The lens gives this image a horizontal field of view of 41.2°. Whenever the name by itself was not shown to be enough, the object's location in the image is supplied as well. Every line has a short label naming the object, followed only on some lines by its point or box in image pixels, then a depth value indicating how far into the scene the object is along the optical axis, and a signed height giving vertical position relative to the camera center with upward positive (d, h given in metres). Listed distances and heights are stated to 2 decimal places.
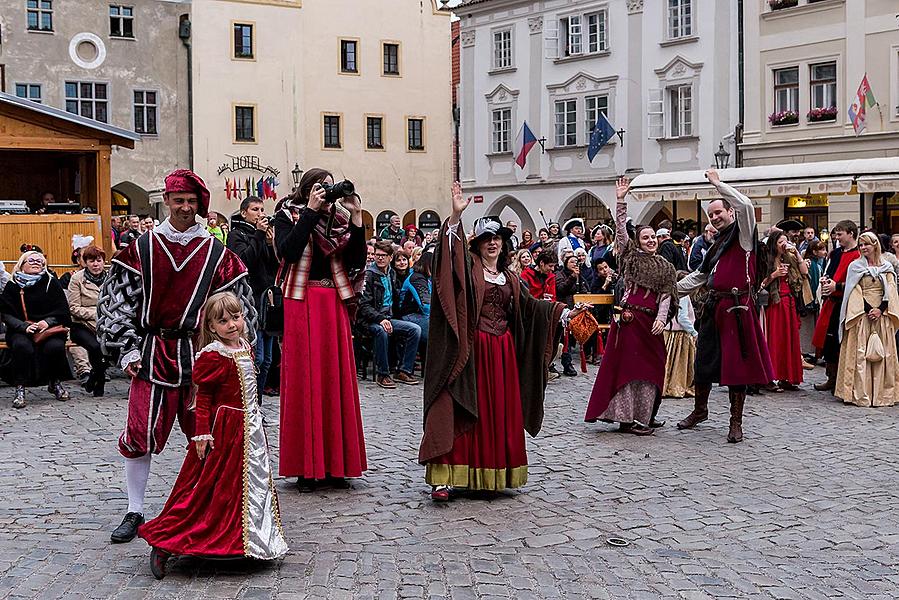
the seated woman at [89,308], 12.59 -0.38
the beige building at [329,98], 40.47 +6.09
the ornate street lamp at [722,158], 29.88 +2.77
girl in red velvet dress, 5.82 -1.00
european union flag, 34.03 +3.77
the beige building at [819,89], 28.38 +4.37
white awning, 20.73 +1.57
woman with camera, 7.75 -0.49
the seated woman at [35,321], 12.10 -0.49
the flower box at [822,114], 29.50 +3.71
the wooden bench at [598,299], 13.40 -0.37
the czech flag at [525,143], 36.78 +3.86
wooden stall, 17.78 +1.77
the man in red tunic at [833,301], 12.95 -0.42
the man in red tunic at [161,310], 6.35 -0.20
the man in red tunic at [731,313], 9.90 -0.41
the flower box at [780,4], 30.28 +6.63
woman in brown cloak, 7.49 -0.61
